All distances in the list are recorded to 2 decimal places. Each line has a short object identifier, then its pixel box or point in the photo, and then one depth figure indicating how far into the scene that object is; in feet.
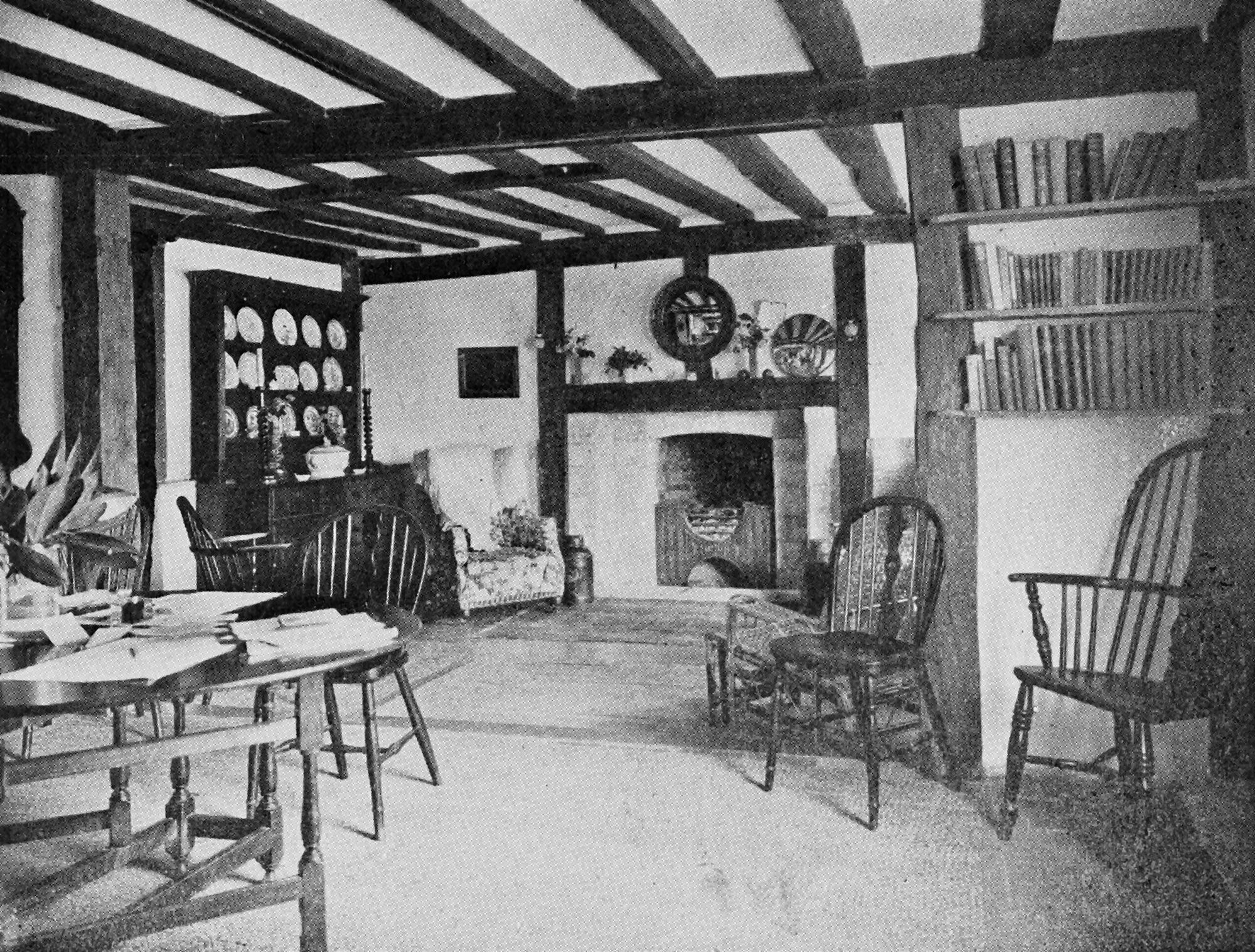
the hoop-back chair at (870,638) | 10.43
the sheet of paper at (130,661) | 6.60
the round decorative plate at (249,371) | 22.27
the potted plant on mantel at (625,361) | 24.56
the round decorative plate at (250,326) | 22.27
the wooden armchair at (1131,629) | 8.80
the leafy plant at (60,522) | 7.30
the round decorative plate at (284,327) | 23.40
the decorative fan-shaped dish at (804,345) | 23.34
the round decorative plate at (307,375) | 24.14
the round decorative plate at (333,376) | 24.97
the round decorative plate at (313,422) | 24.08
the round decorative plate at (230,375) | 21.68
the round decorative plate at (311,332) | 24.25
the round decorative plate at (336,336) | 25.13
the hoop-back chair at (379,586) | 10.19
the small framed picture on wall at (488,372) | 26.05
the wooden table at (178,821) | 6.35
